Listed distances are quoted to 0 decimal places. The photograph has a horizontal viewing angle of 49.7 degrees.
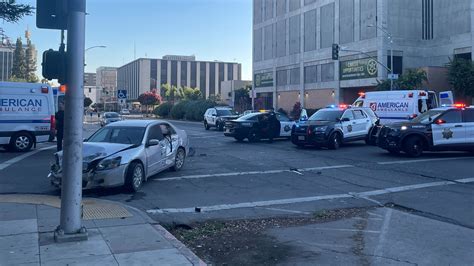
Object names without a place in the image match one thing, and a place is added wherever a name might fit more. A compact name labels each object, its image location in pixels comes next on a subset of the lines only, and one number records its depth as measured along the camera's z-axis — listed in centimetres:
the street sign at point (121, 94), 3211
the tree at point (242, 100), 9136
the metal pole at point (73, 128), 670
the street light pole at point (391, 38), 4818
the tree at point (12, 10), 1736
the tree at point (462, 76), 4940
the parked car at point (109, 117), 4175
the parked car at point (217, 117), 3622
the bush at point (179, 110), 6915
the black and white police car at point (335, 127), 1961
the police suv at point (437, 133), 1677
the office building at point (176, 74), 15538
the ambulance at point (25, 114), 1789
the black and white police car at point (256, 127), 2366
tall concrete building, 5647
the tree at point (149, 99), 10700
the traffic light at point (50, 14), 675
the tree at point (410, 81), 5084
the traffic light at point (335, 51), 3836
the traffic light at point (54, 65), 676
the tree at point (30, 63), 9031
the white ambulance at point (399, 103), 2441
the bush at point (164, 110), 7900
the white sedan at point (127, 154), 998
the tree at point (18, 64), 8850
